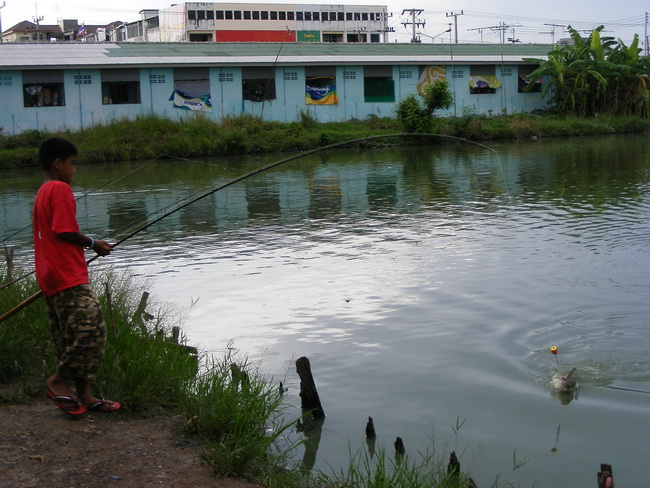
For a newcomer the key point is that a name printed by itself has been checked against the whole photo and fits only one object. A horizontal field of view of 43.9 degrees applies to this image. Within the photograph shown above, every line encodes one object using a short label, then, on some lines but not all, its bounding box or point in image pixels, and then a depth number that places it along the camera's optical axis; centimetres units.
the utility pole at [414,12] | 6788
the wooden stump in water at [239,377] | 461
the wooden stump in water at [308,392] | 492
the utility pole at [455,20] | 6069
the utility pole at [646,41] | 5681
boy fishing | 404
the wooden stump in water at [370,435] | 484
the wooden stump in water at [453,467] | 385
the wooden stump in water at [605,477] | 378
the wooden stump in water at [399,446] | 445
